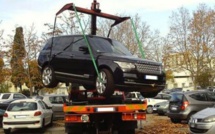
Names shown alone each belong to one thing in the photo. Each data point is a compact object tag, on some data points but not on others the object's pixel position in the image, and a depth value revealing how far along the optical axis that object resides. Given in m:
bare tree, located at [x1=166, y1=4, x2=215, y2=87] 39.34
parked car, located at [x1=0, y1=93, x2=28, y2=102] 28.42
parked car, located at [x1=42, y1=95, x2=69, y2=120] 19.52
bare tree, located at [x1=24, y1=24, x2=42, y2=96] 33.56
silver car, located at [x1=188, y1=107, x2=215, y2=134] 10.43
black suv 9.42
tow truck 9.66
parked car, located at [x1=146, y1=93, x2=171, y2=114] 26.17
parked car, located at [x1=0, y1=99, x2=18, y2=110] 20.40
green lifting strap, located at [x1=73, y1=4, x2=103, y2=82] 9.59
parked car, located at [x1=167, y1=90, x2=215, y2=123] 16.69
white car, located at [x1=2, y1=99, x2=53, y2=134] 14.76
